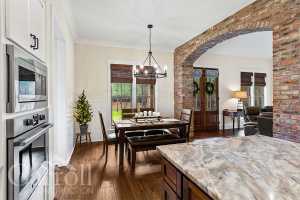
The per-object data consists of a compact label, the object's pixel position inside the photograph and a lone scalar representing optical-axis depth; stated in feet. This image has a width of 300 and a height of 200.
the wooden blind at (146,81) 18.10
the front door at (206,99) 20.54
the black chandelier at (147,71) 12.50
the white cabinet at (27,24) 3.51
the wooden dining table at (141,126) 10.72
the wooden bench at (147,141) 10.12
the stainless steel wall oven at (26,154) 3.49
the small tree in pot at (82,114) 14.62
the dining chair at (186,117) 13.01
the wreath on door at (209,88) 21.02
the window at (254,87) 22.77
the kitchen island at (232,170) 2.49
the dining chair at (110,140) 11.45
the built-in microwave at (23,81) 3.44
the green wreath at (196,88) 20.49
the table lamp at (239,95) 20.66
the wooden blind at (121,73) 17.31
